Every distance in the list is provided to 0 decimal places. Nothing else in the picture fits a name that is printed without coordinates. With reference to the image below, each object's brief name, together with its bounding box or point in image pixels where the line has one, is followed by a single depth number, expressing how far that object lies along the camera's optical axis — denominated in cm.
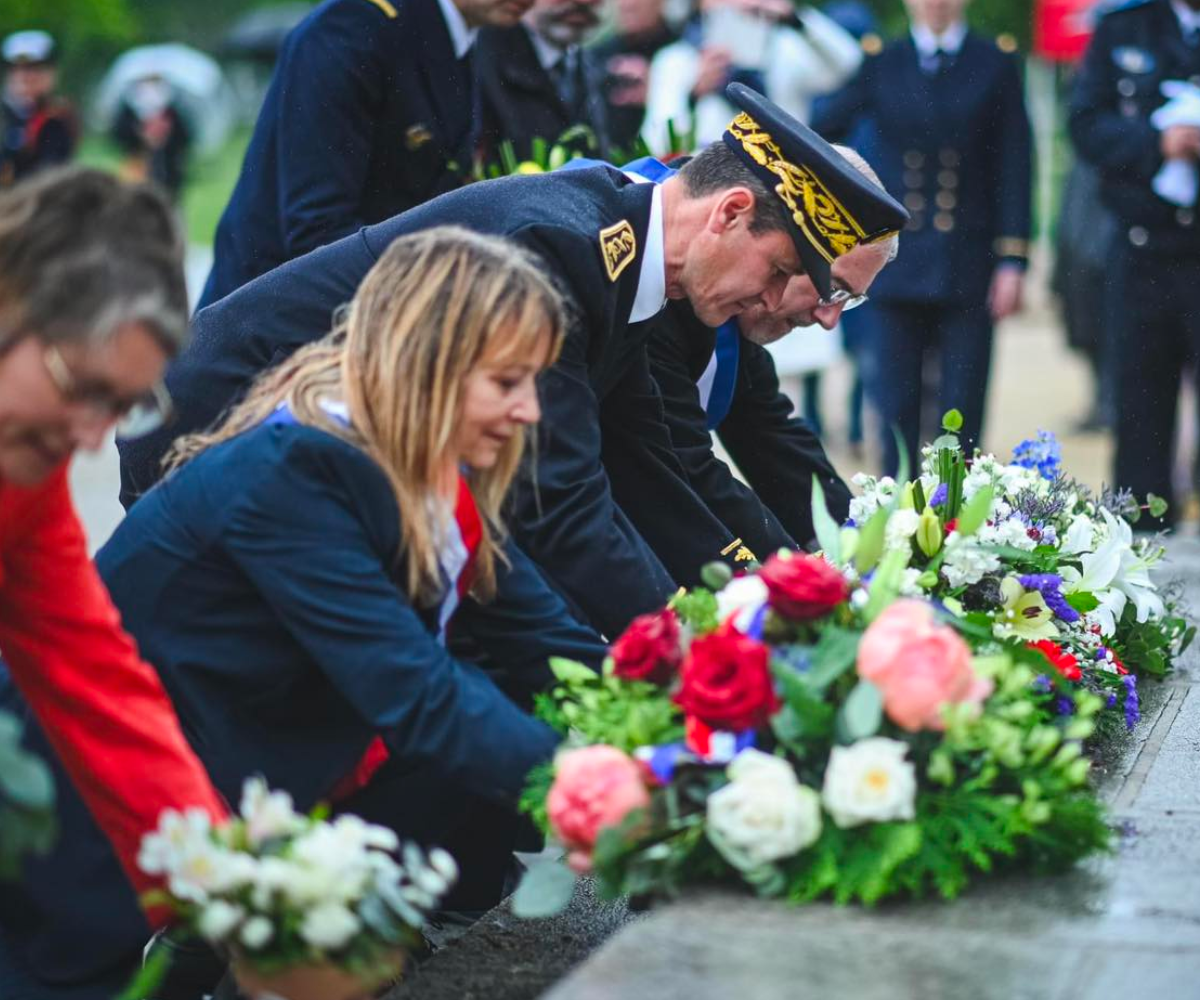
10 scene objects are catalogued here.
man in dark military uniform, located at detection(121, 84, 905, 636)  696
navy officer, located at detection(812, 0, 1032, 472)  1384
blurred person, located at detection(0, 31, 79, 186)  2253
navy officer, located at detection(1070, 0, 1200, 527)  1292
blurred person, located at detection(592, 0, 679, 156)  1539
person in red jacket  441
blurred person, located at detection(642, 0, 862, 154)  1570
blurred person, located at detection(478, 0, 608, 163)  1087
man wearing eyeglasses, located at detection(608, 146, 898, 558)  799
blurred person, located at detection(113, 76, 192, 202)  2780
